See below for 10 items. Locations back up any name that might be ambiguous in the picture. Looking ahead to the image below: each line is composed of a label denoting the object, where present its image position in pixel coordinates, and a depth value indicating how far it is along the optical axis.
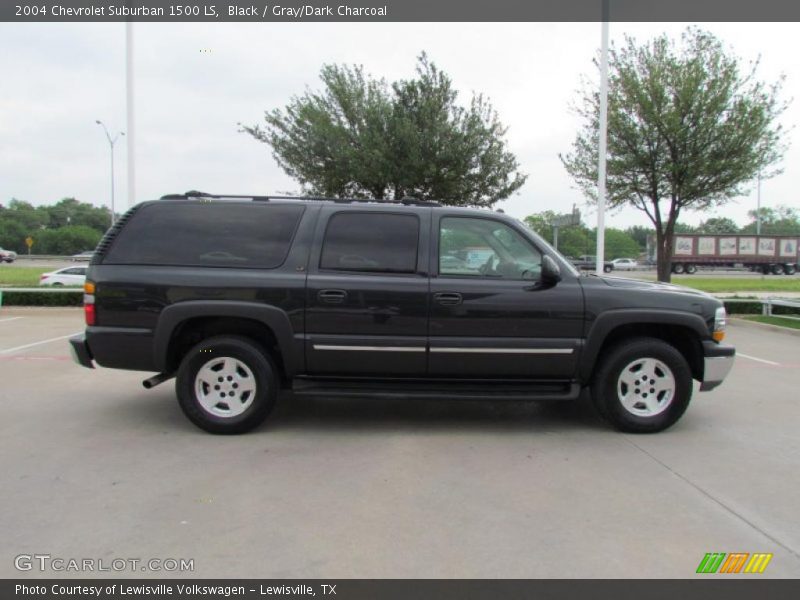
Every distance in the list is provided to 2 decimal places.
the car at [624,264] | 57.22
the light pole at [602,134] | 12.22
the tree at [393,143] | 15.01
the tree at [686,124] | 13.74
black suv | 4.62
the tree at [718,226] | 91.62
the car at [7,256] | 57.41
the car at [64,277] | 23.23
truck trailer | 44.78
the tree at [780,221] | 102.69
